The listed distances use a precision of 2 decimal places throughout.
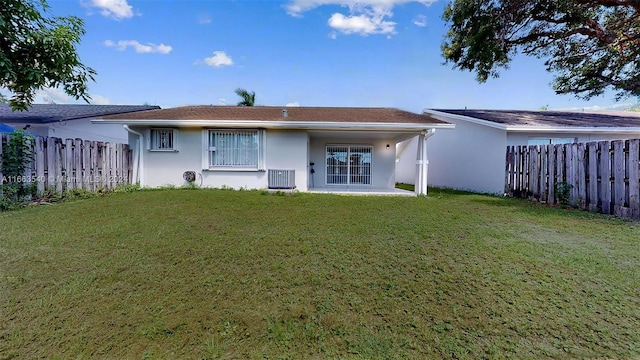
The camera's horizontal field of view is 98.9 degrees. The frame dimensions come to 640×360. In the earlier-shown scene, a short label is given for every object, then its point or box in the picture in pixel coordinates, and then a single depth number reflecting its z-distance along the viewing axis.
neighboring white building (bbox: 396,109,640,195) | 10.59
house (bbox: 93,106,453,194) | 9.80
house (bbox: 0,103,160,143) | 12.98
